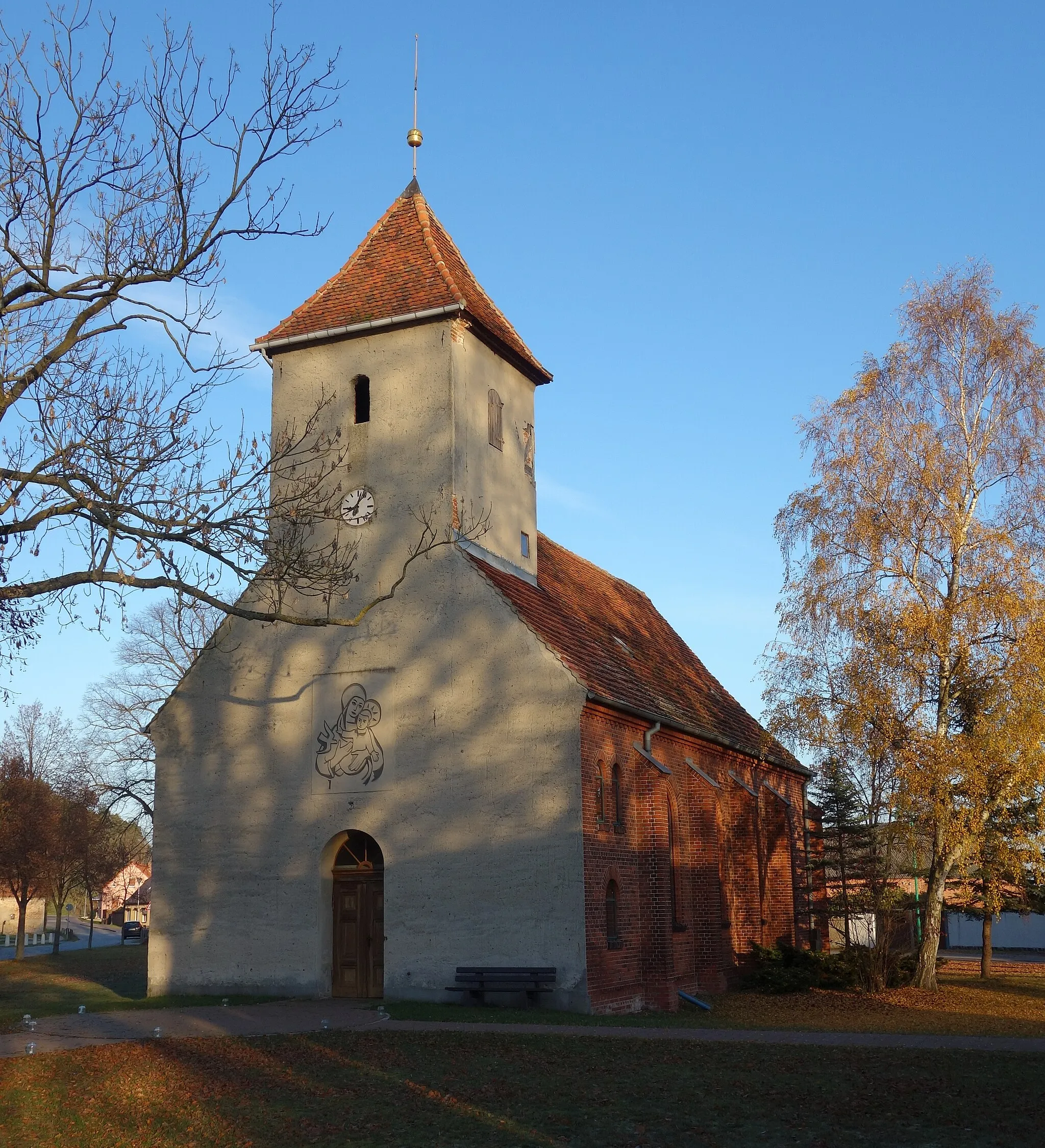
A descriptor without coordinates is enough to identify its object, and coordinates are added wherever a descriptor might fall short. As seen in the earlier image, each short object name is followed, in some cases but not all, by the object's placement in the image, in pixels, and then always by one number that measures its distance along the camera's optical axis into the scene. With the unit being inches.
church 745.0
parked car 2465.6
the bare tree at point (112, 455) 477.7
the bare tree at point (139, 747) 1670.8
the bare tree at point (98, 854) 1784.0
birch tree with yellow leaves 834.8
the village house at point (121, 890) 3356.3
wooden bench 707.4
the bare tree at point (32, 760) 2016.5
